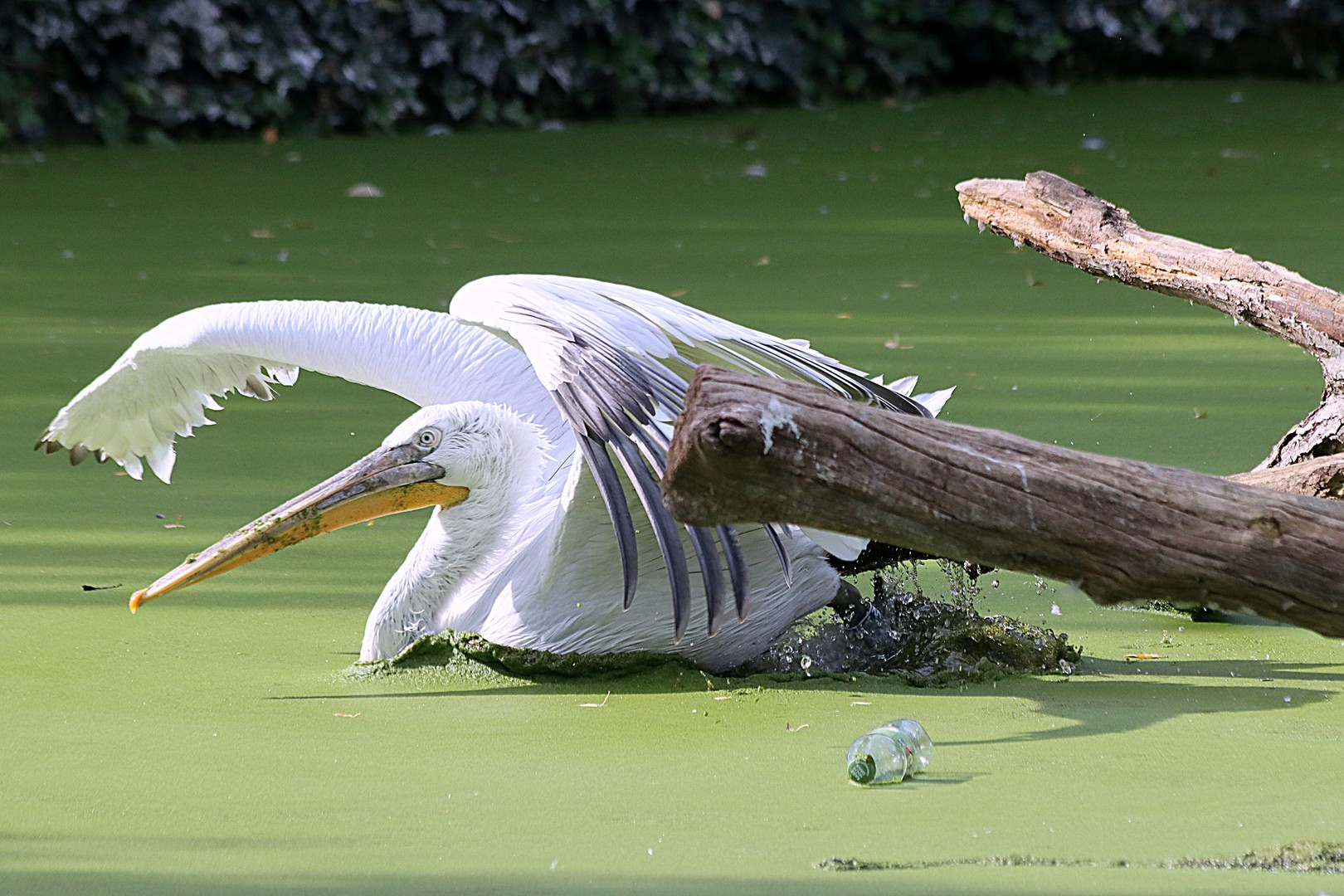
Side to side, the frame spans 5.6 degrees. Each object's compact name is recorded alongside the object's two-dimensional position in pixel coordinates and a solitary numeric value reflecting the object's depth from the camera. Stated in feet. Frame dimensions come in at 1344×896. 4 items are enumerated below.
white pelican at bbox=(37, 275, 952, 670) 52.81
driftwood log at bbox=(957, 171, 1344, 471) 53.32
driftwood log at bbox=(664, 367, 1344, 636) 50.17
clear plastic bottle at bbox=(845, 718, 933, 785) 51.65
